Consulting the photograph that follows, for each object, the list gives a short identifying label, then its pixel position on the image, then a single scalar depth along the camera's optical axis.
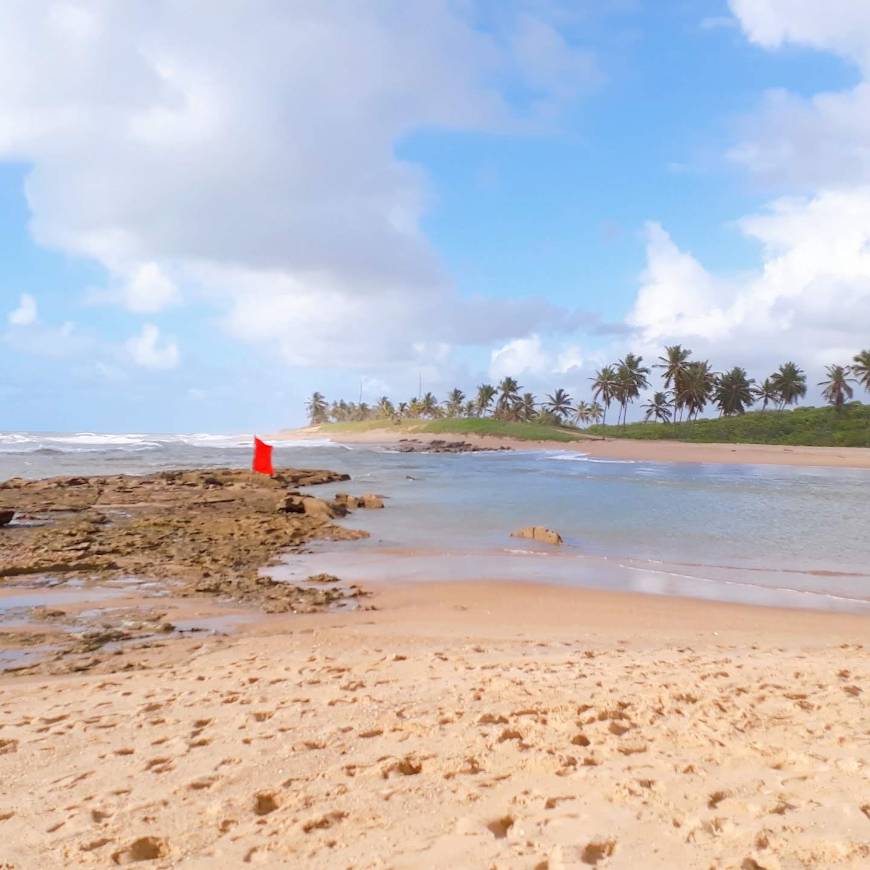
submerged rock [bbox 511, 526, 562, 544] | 14.20
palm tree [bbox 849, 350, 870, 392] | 70.50
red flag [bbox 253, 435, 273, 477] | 22.88
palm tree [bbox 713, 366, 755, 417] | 82.12
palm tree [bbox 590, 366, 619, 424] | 86.19
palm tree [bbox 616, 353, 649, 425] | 84.50
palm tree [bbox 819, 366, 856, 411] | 73.12
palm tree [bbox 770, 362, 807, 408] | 78.50
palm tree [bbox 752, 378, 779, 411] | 80.81
